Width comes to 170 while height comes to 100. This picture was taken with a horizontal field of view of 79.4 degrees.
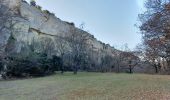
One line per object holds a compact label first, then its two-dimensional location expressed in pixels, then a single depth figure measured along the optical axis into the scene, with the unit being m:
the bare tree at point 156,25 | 8.49
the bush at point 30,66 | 13.17
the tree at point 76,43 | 14.98
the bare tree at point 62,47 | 16.44
